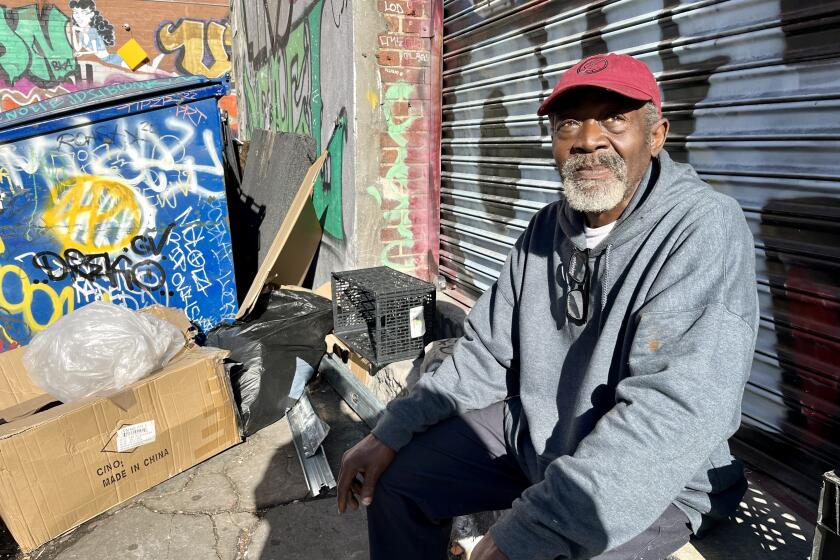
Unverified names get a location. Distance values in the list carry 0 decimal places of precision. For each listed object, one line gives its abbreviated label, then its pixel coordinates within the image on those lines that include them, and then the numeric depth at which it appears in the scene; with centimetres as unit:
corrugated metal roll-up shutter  165
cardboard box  229
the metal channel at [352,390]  328
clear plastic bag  259
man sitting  114
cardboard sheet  374
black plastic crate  317
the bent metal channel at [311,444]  273
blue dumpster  343
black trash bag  325
